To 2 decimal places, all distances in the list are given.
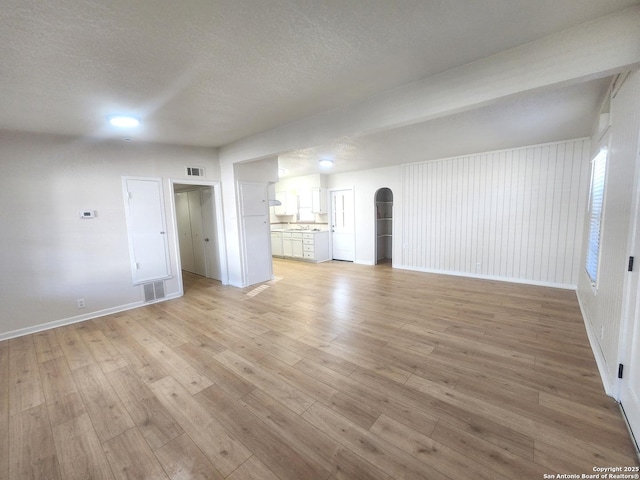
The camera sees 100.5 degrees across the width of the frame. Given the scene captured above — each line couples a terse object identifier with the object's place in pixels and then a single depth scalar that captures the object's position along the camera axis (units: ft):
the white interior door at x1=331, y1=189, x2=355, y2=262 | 24.56
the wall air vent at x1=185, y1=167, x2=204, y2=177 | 15.92
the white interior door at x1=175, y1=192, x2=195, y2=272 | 20.92
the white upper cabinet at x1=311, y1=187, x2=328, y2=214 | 24.93
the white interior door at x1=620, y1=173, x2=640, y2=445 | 5.33
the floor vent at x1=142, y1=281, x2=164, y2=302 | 14.73
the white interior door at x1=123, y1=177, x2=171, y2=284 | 14.01
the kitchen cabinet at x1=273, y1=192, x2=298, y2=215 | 27.30
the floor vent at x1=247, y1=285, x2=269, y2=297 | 15.81
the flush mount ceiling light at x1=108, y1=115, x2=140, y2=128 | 10.07
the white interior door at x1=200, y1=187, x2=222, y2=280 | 18.12
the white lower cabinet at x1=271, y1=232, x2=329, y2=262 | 25.03
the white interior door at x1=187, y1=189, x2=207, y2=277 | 19.58
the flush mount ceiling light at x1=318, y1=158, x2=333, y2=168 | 18.13
